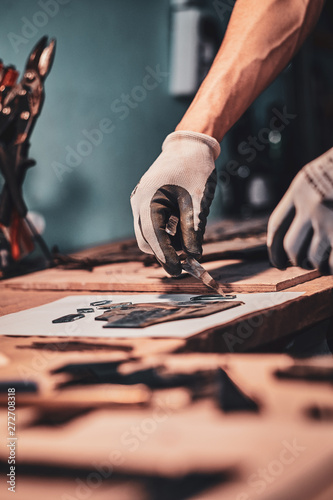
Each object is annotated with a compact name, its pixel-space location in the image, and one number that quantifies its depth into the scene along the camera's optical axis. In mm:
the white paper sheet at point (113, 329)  1241
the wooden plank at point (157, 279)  1431
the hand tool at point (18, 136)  1762
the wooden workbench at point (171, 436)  796
